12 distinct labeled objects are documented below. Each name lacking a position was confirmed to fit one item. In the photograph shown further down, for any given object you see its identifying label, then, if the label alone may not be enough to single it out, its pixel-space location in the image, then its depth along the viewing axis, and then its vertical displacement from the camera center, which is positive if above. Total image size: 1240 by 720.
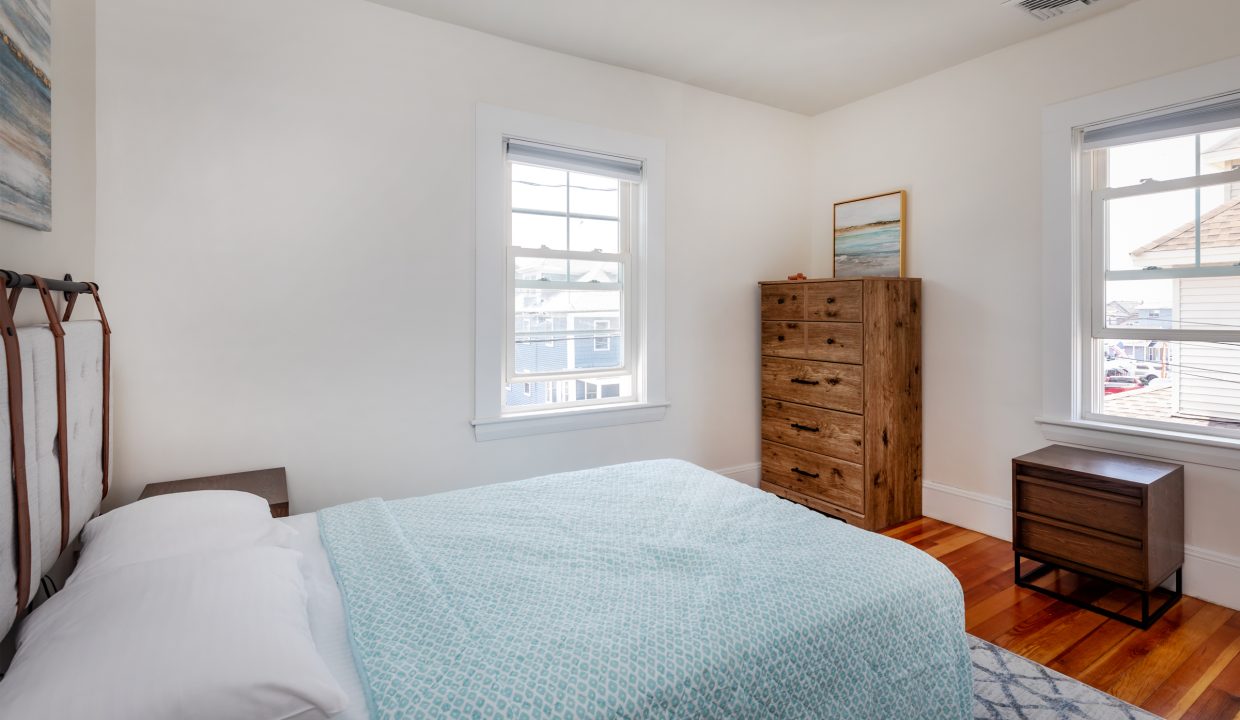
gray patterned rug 1.85 -1.12
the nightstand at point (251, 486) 2.14 -0.49
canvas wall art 1.34 +0.61
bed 0.94 -0.55
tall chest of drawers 3.30 -0.24
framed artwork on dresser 3.68 +0.78
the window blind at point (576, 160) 3.07 +1.09
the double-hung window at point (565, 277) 2.99 +0.45
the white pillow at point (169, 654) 0.84 -0.47
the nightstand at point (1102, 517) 2.35 -0.69
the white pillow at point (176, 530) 1.31 -0.43
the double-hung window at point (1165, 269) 2.53 +0.40
